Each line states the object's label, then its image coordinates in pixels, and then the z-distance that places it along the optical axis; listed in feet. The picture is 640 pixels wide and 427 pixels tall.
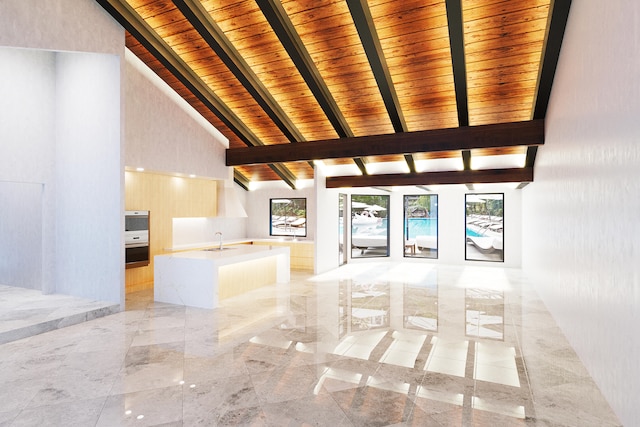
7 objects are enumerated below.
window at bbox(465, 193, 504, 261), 36.55
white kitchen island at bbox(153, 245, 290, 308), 18.88
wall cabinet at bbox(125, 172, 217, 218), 21.97
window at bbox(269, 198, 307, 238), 34.42
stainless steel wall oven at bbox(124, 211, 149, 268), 21.40
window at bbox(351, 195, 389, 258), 39.29
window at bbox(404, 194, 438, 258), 38.75
